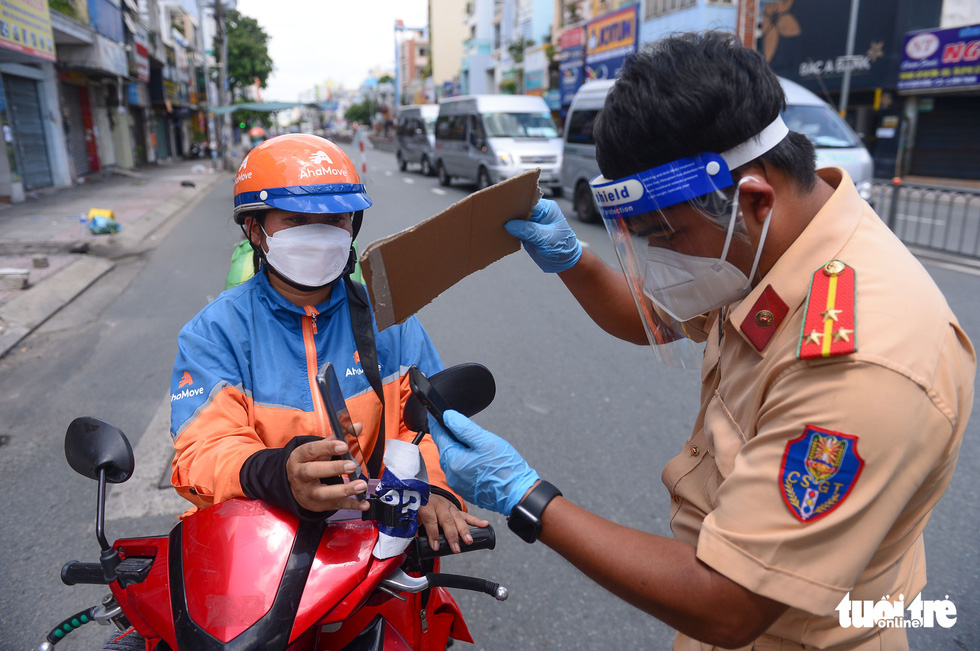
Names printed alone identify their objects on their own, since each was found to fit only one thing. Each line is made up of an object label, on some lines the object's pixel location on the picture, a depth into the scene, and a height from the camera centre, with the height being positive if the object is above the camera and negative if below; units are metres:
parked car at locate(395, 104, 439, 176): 21.73 +0.34
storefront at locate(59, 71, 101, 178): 20.34 +0.83
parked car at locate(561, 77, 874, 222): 9.31 +0.05
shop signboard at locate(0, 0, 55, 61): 11.41 +2.22
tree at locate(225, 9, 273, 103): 43.84 +6.28
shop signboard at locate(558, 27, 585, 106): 27.22 +3.37
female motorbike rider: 1.54 -0.49
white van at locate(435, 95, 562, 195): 14.84 +0.13
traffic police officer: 0.96 -0.37
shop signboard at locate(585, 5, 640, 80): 23.16 +3.68
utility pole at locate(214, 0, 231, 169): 29.39 +3.90
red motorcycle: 1.15 -0.78
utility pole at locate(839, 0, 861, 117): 15.70 +1.84
